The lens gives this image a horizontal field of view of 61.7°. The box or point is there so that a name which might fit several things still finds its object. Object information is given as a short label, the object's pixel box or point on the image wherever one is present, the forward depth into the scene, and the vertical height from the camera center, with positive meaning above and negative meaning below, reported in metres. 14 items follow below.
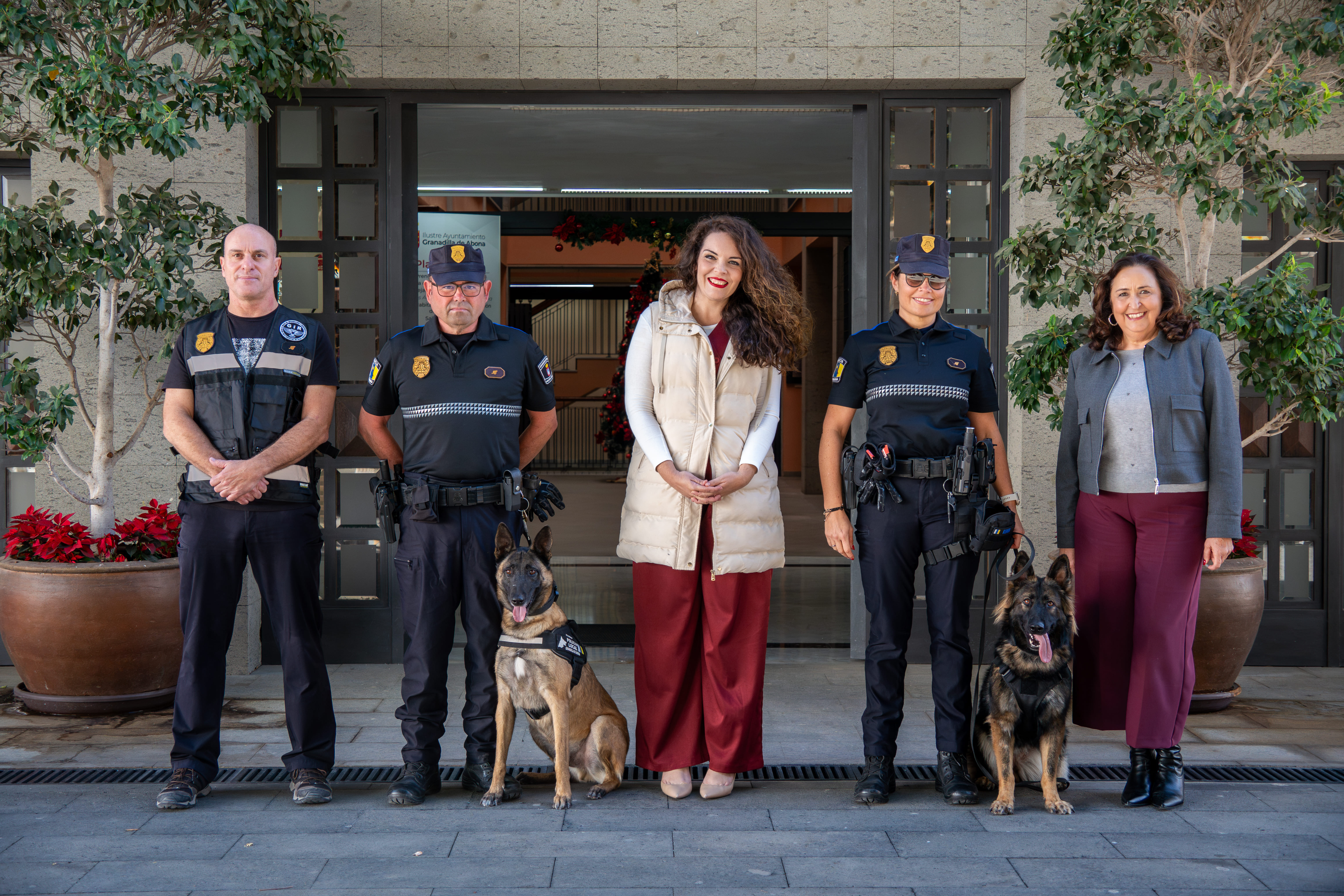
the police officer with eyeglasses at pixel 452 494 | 3.58 -0.17
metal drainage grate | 3.88 -1.17
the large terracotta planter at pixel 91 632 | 4.59 -0.79
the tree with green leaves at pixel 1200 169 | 4.17 +1.06
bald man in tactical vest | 3.59 -0.21
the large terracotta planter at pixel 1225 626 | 4.70 -0.78
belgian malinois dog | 3.45 -0.73
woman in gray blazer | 3.60 -0.19
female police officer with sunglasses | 3.61 -0.21
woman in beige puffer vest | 3.67 -0.21
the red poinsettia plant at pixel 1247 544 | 4.87 -0.45
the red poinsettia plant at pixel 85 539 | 4.71 -0.42
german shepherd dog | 3.41 -0.73
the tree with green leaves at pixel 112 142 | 4.22 +1.16
